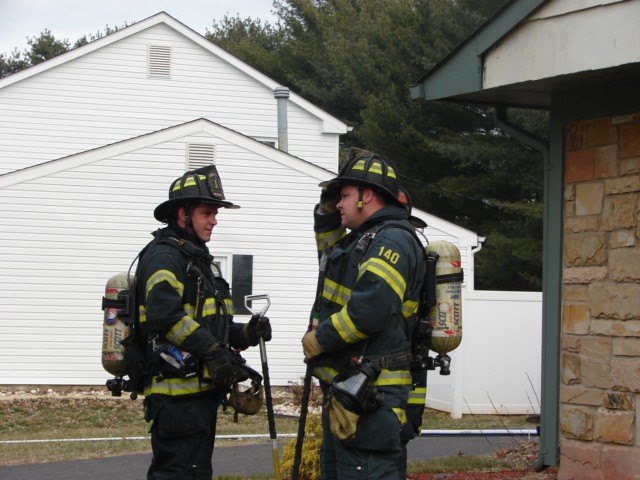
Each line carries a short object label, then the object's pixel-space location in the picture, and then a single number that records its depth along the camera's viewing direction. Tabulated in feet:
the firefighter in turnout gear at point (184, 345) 29.72
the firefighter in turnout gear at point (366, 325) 25.72
